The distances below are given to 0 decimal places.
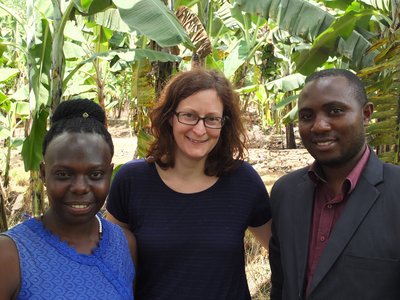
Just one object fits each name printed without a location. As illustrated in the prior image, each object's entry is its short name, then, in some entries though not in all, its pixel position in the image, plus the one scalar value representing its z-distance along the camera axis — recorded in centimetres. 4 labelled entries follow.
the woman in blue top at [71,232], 149
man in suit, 159
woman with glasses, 211
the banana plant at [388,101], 362
